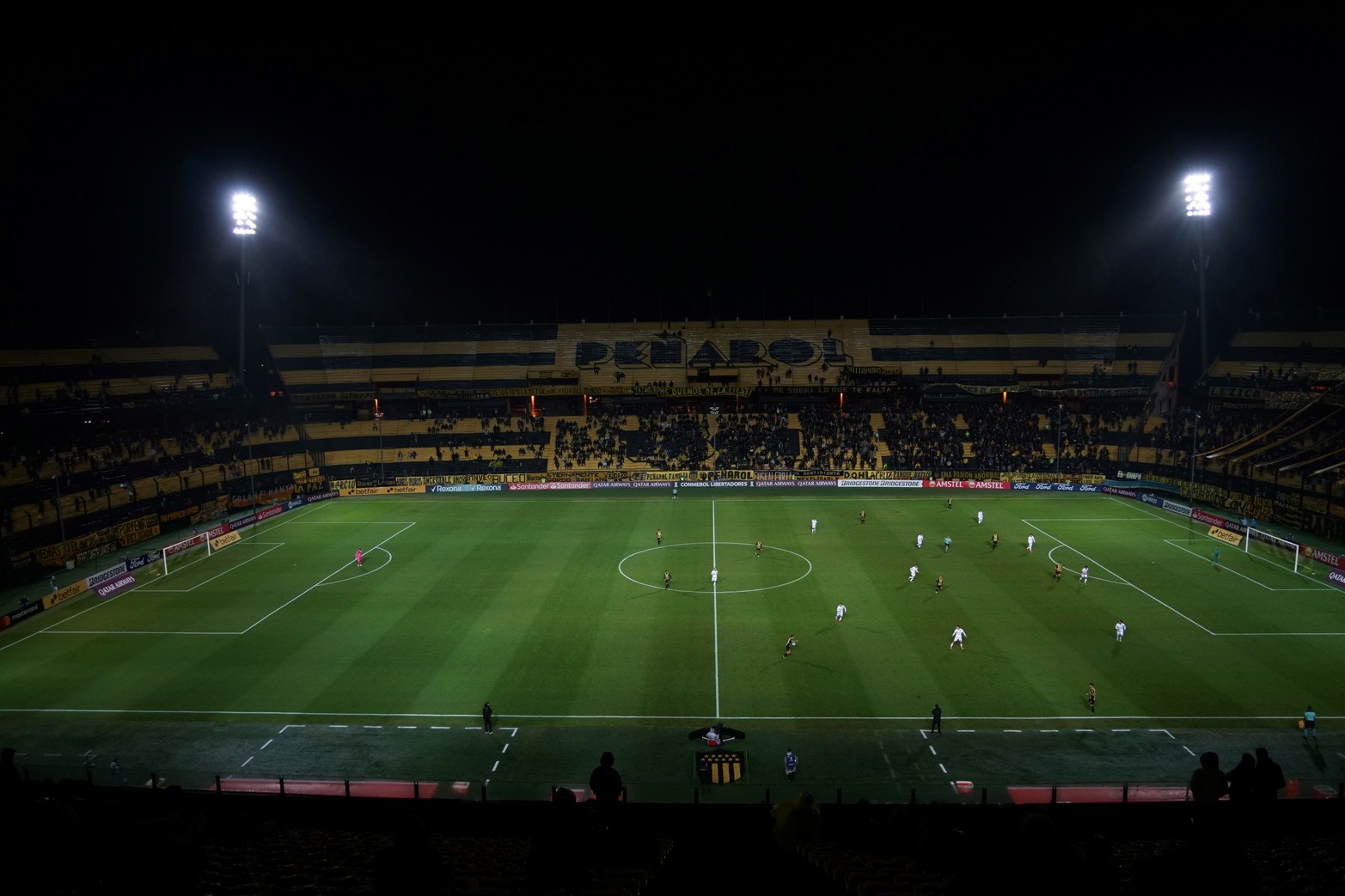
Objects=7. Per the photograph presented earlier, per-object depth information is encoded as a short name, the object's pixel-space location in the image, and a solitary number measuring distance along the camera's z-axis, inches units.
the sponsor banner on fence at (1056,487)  2495.3
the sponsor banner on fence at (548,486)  2699.3
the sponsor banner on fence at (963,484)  2593.5
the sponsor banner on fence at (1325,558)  1519.4
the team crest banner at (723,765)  860.6
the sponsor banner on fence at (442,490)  2650.1
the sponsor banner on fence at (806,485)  2669.8
